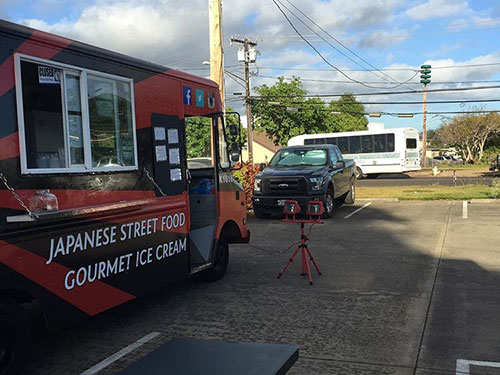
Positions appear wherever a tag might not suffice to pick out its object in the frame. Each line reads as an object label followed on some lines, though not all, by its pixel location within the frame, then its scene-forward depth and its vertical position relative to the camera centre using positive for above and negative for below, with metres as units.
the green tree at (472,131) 54.97 +2.05
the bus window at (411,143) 31.83 +0.56
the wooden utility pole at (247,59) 31.28 +6.31
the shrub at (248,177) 14.55 -0.57
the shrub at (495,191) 16.61 -1.44
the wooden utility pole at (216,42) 13.51 +3.19
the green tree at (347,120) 43.38 +4.25
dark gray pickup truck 12.97 -0.61
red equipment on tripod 7.23 -0.82
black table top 2.32 -0.99
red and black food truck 3.92 -0.16
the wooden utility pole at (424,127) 45.17 +2.26
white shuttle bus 31.70 +0.31
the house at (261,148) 68.11 +1.30
